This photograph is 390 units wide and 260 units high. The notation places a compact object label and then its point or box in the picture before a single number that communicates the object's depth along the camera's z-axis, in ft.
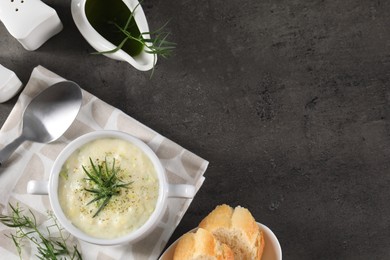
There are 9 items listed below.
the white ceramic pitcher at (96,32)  4.84
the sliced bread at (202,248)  4.68
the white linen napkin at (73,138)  5.04
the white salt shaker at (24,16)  4.86
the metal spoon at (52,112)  5.05
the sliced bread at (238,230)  4.85
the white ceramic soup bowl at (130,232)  4.60
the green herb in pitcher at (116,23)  5.05
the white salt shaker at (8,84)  4.98
